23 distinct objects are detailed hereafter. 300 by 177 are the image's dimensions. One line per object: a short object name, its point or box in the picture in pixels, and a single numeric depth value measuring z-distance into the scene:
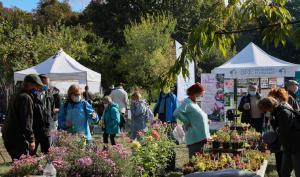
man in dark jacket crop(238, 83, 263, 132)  11.45
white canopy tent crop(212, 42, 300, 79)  14.26
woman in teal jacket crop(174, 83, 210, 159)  7.12
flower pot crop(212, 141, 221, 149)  8.28
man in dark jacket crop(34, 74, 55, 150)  7.00
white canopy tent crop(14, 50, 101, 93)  15.12
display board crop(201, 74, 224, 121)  16.19
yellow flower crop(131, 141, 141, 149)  7.03
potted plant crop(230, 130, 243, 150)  8.03
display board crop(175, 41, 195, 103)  13.02
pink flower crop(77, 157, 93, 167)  5.47
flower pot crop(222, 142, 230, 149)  8.12
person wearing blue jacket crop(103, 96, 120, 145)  11.14
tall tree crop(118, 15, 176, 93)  39.88
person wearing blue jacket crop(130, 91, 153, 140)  12.16
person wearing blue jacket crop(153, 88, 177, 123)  12.22
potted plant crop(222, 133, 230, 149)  8.12
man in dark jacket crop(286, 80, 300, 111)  10.35
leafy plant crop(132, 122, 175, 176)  6.93
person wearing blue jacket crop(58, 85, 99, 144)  7.76
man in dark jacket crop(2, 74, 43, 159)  5.85
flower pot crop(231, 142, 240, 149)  8.03
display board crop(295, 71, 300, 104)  13.71
